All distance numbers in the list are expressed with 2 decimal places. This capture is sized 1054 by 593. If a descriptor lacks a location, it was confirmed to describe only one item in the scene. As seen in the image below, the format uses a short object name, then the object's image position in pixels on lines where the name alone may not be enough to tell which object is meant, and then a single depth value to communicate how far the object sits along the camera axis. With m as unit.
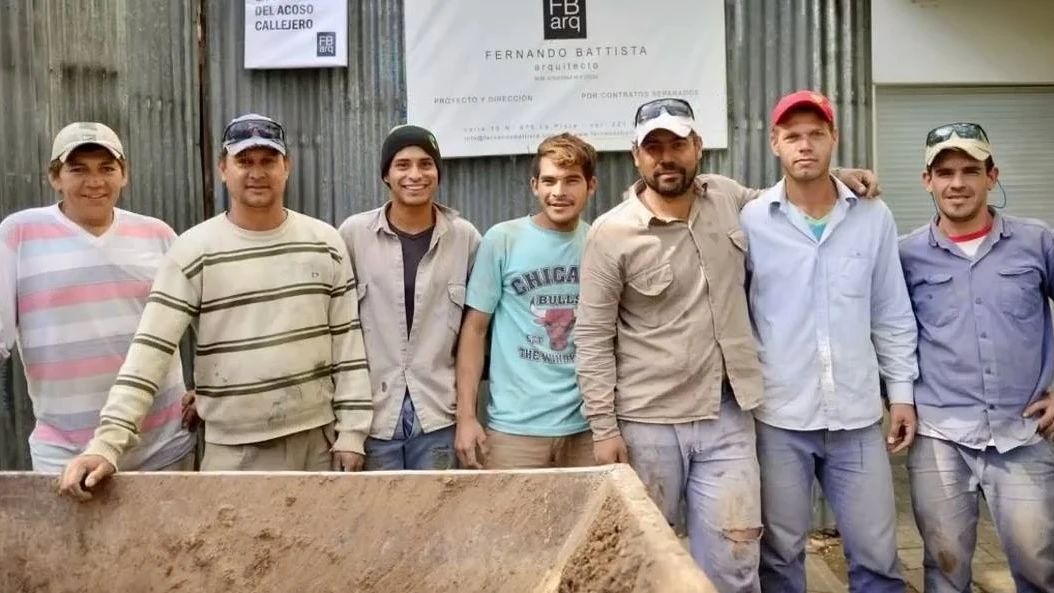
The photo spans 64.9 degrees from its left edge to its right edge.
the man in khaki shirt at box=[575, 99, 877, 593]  2.87
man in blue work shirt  2.90
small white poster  4.43
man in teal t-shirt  3.10
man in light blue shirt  2.92
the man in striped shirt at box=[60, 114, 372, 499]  2.80
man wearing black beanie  3.11
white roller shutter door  4.71
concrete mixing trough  2.24
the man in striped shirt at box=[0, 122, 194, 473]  2.90
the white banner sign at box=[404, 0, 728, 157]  4.43
